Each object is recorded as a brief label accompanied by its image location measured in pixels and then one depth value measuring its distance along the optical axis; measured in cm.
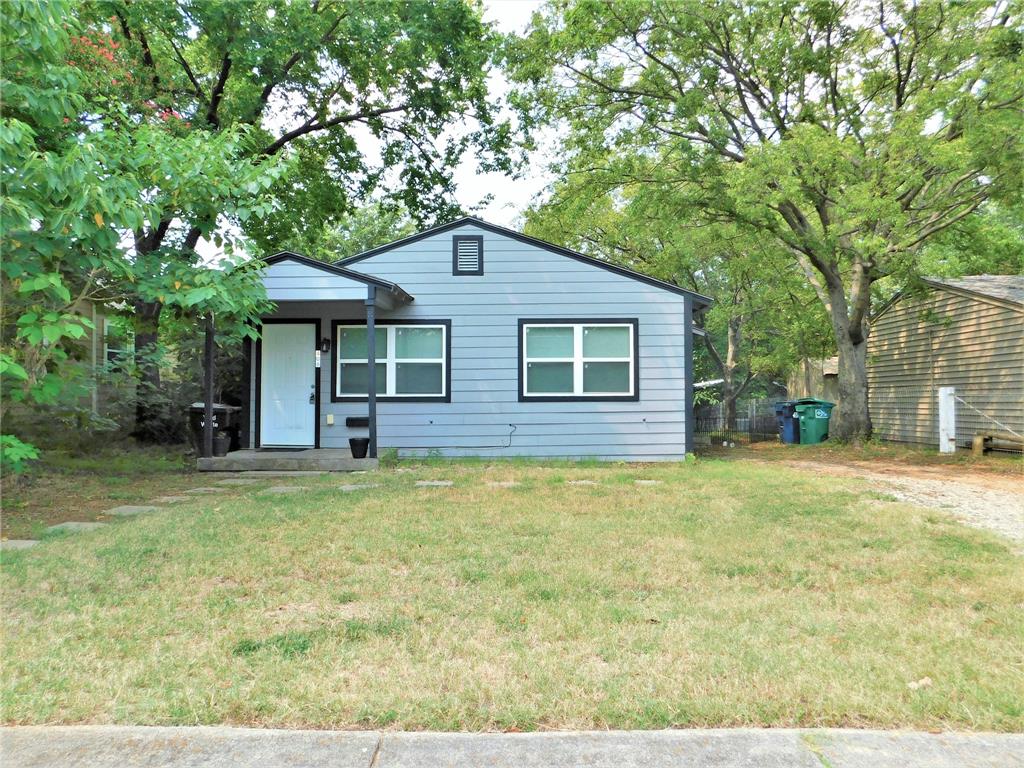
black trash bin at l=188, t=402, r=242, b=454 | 1161
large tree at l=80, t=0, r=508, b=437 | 1191
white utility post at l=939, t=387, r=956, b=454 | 1277
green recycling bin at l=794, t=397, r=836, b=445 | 1681
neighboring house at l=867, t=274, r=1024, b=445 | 1310
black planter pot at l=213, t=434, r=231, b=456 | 1048
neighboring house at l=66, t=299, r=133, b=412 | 972
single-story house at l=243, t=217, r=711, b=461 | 1138
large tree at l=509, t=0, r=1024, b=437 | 1166
